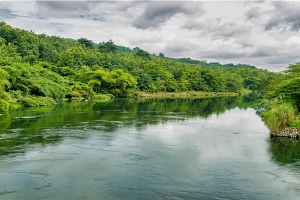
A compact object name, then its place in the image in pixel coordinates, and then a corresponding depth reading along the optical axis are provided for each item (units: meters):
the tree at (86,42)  101.97
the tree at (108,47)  99.20
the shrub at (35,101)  37.12
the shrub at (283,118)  19.17
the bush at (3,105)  29.53
